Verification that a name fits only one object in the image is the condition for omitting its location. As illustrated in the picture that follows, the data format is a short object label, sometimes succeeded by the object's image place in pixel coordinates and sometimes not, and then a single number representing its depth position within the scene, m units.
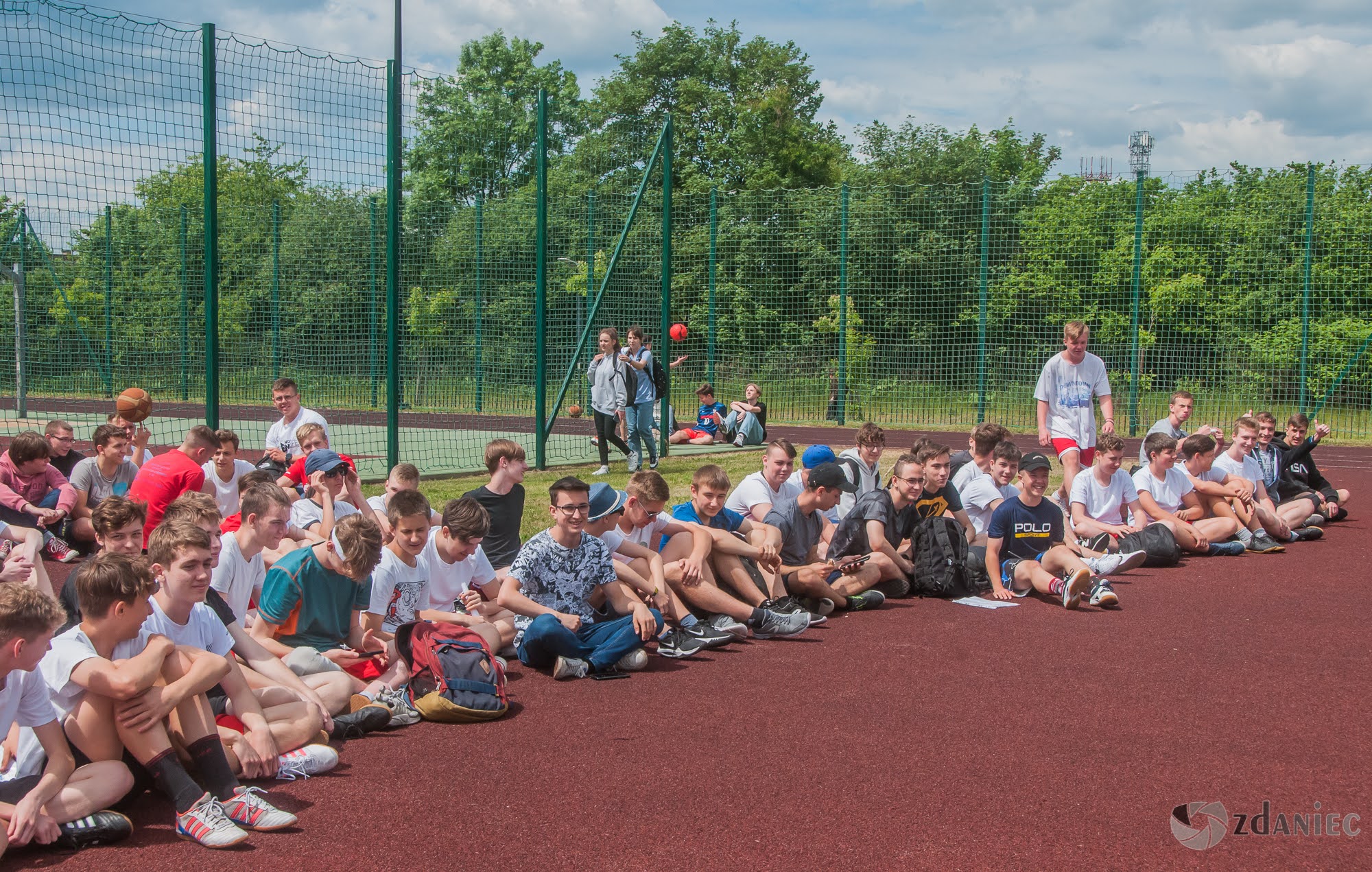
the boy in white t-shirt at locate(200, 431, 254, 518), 7.31
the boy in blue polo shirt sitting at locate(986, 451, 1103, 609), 7.36
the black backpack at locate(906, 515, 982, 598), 7.46
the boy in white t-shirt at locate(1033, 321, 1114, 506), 9.93
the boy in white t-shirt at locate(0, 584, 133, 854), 3.33
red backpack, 4.89
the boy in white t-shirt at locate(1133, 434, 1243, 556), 8.95
